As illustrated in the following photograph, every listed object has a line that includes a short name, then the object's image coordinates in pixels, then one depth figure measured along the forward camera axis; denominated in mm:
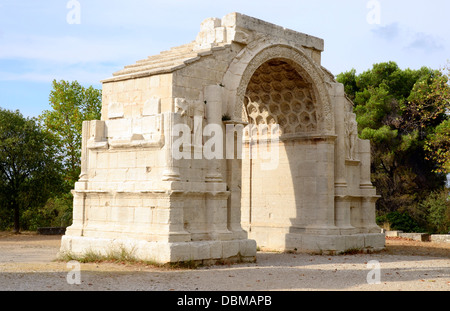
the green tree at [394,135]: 27688
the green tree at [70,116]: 25625
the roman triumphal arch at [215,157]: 11984
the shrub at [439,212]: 25344
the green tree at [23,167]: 24016
